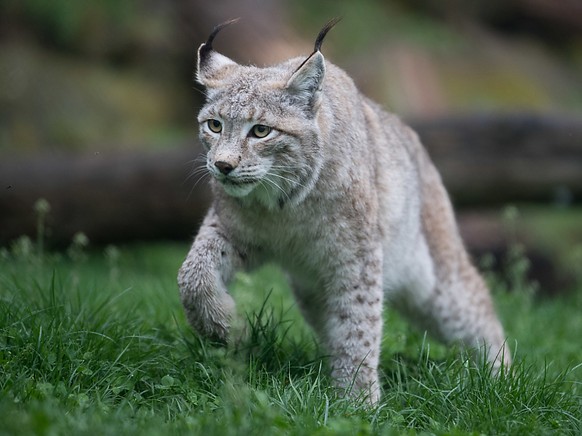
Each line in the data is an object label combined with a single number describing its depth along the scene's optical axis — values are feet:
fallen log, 68.13
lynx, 34.81
